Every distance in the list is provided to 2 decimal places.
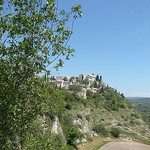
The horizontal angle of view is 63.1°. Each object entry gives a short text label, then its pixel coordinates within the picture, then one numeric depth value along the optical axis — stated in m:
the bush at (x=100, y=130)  42.11
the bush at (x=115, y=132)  42.25
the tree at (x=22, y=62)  5.46
